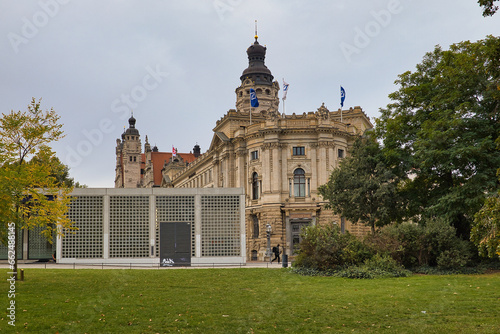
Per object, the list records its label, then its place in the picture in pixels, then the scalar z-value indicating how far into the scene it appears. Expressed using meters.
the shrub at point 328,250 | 32.34
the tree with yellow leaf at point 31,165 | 25.71
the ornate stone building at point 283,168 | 64.31
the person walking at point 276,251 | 51.22
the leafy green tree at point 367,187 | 39.91
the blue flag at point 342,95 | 68.31
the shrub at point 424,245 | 33.06
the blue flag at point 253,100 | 68.88
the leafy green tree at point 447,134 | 33.69
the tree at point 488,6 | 14.69
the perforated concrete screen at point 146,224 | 42.19
